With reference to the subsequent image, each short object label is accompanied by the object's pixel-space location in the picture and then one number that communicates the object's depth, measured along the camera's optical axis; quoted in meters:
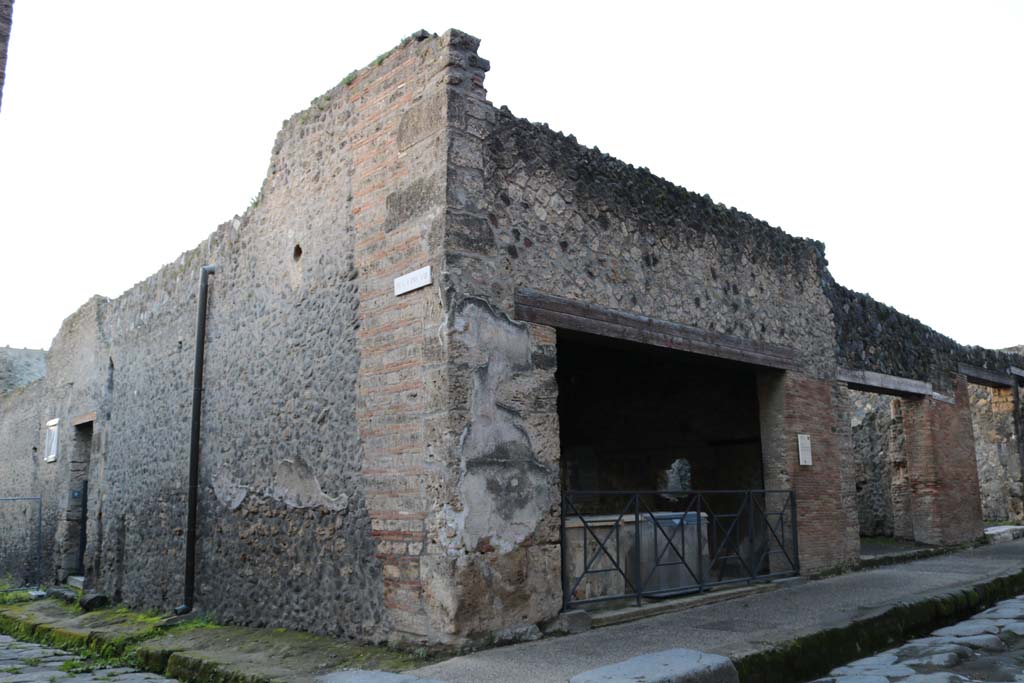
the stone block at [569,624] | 5.41
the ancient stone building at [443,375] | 5.33
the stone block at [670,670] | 4.00
